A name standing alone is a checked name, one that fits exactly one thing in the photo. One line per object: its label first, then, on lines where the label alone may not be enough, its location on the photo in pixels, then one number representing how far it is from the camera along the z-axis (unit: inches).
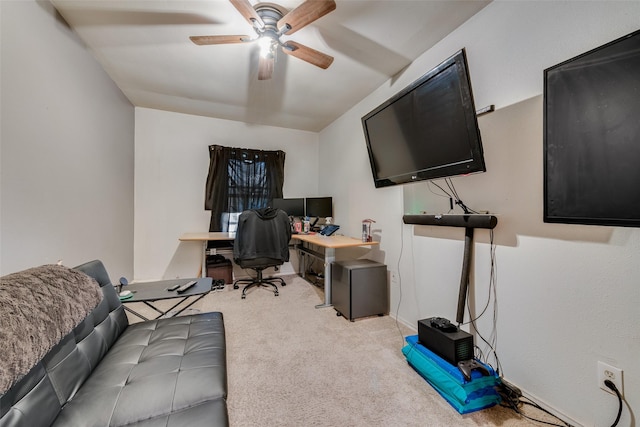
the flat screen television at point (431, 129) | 58.1
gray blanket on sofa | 29.4
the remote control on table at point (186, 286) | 77.6
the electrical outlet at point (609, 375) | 45.5
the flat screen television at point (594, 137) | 38.7
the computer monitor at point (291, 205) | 156.5
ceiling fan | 59.6
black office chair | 120.6
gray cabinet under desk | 98.2
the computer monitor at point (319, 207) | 149.6
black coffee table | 73.4
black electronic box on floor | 61.2
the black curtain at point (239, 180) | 151.8
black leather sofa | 34.7
